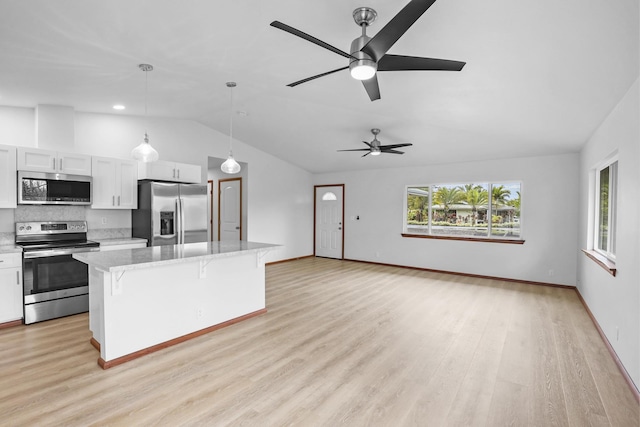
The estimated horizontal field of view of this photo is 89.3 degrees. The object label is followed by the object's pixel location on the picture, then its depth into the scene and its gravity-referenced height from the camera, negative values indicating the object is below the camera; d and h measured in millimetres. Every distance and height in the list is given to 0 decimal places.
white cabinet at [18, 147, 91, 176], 3953 +605
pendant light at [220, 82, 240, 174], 3907 +530
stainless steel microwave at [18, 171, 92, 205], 3979 +257
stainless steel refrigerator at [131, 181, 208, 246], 4812 -55
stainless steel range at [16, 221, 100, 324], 3746 -777
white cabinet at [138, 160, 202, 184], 5004 +617
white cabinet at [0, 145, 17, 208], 3801 +372
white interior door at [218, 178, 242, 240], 7512 +30
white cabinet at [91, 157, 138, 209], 4582 +377
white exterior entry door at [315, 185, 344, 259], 8500 -326
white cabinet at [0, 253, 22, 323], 3600 -889
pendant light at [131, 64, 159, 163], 3138 +546
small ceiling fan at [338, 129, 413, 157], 5195 +1039
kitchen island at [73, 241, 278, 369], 2816 -849
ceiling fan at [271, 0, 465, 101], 1745 +1047
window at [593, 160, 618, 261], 3617 +48
